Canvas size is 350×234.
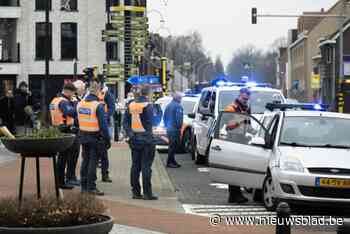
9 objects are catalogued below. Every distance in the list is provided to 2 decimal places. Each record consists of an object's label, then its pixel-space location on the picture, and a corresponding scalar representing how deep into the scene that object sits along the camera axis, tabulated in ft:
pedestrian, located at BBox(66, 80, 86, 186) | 45.65
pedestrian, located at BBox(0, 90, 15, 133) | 68.33
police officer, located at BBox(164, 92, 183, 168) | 63.21
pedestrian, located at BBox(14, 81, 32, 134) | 68.13
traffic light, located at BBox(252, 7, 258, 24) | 138.92
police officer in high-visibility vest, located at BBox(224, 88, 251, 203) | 50.21
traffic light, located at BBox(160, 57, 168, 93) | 169.17
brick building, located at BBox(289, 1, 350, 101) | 274.16
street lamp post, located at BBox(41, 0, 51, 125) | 77.92
